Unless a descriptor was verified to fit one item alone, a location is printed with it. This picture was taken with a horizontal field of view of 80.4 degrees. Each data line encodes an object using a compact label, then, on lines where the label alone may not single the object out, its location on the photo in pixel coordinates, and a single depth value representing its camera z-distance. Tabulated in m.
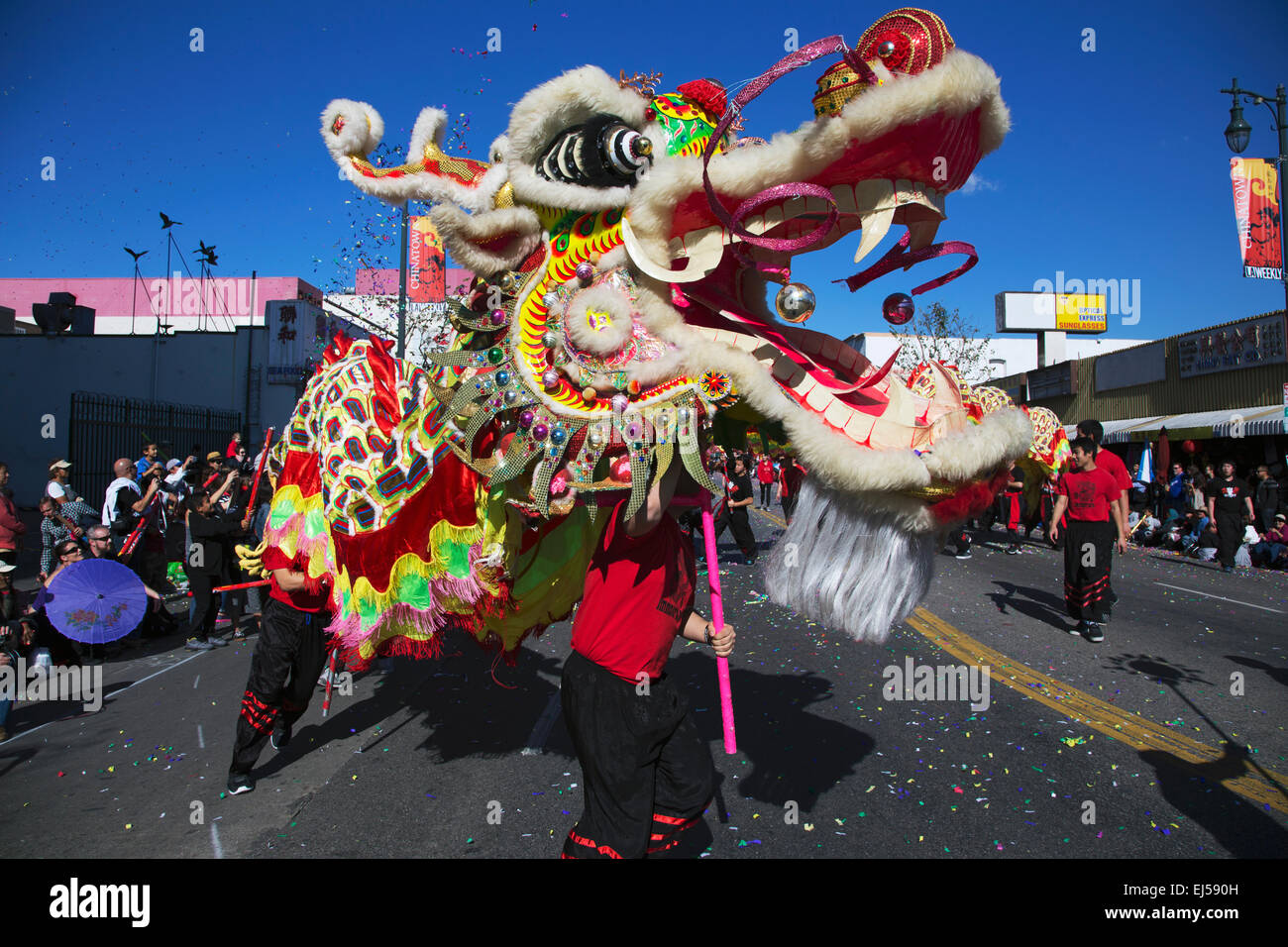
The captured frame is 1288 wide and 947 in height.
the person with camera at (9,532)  7.11
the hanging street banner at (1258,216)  11.74
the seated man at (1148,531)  15.02
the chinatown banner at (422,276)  13.64
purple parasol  5.22
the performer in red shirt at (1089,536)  6.63
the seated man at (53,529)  7.53
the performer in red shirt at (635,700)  2.20
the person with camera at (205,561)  7.24
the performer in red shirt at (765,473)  22.22
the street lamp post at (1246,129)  11.45
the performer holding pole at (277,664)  3.83
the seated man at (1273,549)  11.48
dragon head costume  1.83
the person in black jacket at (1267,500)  12.02
